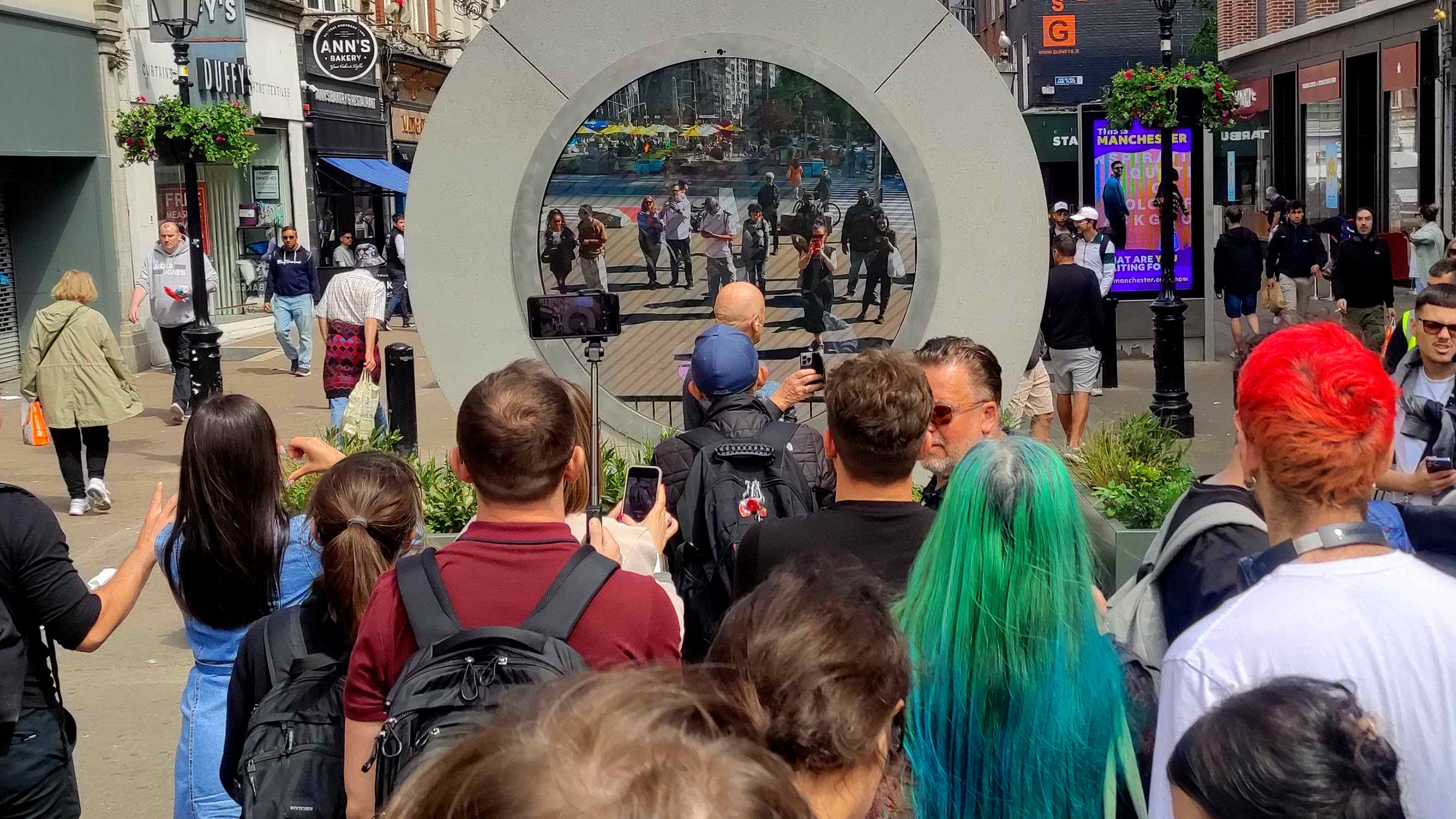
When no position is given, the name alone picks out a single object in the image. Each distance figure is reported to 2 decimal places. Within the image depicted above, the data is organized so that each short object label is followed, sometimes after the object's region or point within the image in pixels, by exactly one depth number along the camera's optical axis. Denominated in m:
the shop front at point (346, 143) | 24.95
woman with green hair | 2.46
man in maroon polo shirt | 2.64
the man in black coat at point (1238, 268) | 15.99
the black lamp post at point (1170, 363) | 12.23
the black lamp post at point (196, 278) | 12.79
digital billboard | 15.80
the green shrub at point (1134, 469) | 6.51
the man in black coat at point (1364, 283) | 13.73
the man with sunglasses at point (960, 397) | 4.05
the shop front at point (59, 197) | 17.00
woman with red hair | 2.09
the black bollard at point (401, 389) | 10.69
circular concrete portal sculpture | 7.28
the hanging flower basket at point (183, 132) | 14.35
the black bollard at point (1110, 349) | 14.16
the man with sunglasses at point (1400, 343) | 6.12
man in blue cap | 4.41
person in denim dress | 3.40
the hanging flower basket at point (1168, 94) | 14.01
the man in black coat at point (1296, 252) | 17.64
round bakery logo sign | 24.80
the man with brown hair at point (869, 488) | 3.13
